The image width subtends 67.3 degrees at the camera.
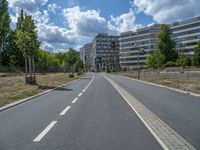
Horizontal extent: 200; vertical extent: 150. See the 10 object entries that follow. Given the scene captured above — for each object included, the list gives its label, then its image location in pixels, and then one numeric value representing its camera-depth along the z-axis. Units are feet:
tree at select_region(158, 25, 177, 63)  188.28
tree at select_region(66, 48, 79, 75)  111.52
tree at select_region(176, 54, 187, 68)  163.27
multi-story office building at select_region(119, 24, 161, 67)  274.95
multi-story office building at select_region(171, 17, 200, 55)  214.41
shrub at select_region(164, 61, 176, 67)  176.30
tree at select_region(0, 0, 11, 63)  99.12
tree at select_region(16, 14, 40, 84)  49.17
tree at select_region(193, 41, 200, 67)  153.86
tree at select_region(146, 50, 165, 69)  148.55
